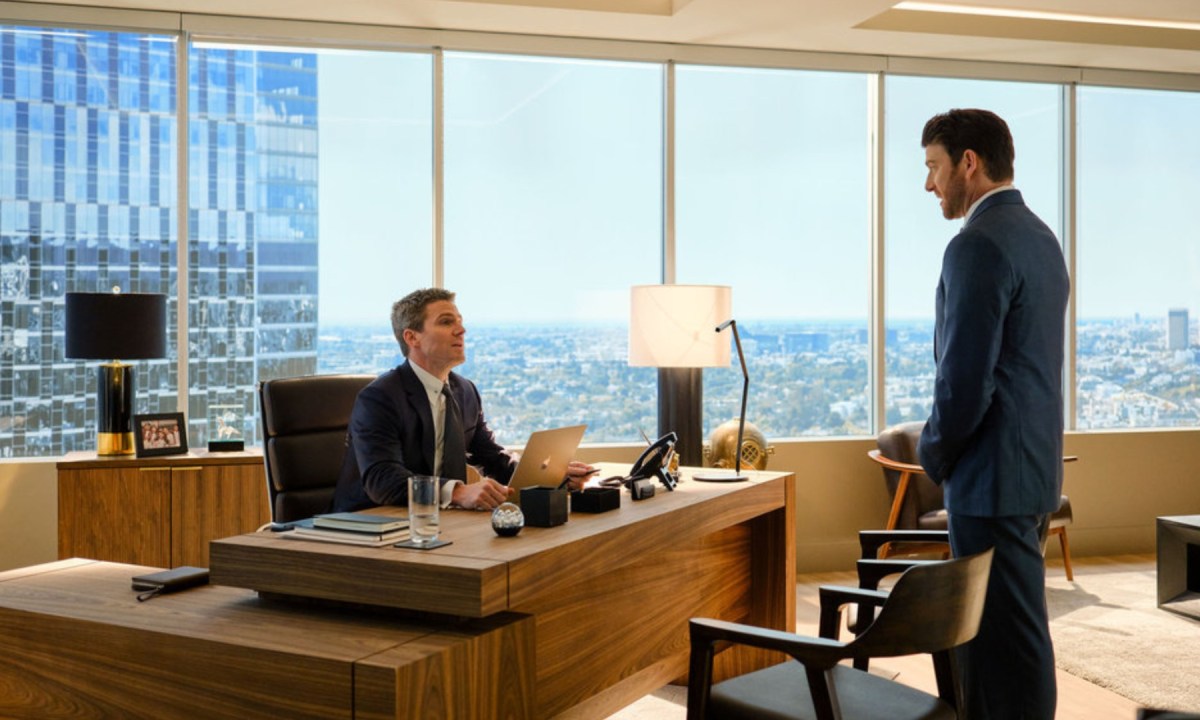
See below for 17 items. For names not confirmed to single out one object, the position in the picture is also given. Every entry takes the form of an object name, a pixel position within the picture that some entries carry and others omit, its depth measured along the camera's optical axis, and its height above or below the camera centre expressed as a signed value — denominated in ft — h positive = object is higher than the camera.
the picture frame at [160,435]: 15.14 -1.21
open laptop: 9.23 -0.93
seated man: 10.36 -0.71
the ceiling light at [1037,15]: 18.25 +5.94
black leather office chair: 11.18 -0.96
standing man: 8.36 -0.48
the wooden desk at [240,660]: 6.63 -2.04
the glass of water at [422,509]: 7.94 -1.17
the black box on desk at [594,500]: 9.42 -1.31
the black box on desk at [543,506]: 8.66 -1.25
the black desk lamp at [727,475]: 11.71 -1.38
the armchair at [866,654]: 6.93 -2.00
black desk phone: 10.70 -1.15
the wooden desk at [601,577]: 7.41 -1.74
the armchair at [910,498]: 17.02 -2.36
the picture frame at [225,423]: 17.28 -1.19
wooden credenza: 14.56 -2.15
